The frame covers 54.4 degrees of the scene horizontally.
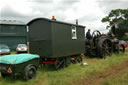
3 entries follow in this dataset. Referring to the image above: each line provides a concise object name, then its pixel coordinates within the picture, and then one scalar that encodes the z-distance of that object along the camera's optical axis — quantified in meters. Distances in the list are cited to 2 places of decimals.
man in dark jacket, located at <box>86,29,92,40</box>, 11.47
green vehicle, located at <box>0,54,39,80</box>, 5.02
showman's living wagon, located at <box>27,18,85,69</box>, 6.83
